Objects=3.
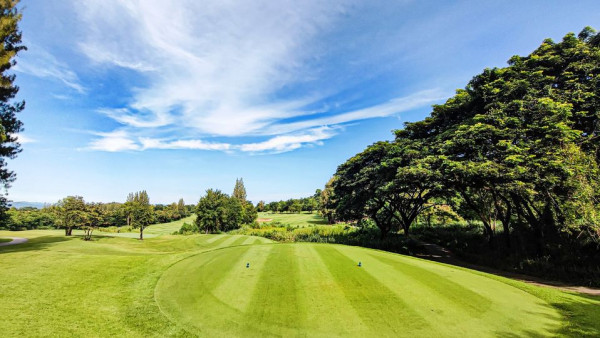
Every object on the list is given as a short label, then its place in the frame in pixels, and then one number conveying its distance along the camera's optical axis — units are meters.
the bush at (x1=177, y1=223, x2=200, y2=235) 57.88
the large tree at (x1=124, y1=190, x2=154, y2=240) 40.34
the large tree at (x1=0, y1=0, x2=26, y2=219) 14.91
